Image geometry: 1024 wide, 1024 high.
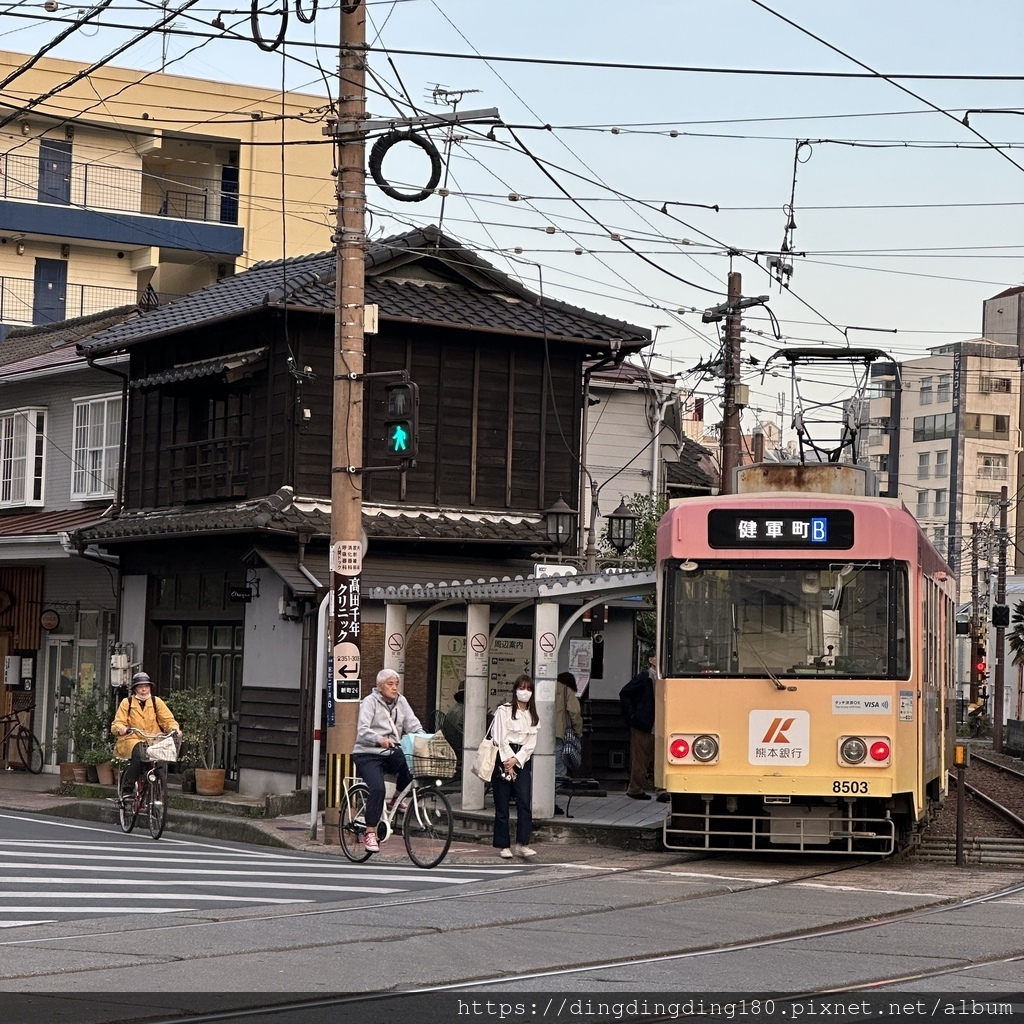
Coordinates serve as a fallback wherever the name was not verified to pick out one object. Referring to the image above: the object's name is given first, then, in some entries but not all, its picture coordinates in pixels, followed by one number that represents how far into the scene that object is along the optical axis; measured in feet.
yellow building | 164.45
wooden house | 82.23
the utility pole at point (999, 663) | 160.76
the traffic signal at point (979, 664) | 176.24
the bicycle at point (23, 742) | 106.83
